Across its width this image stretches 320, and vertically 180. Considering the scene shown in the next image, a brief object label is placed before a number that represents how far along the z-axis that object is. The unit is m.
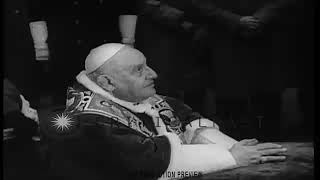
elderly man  4.42
